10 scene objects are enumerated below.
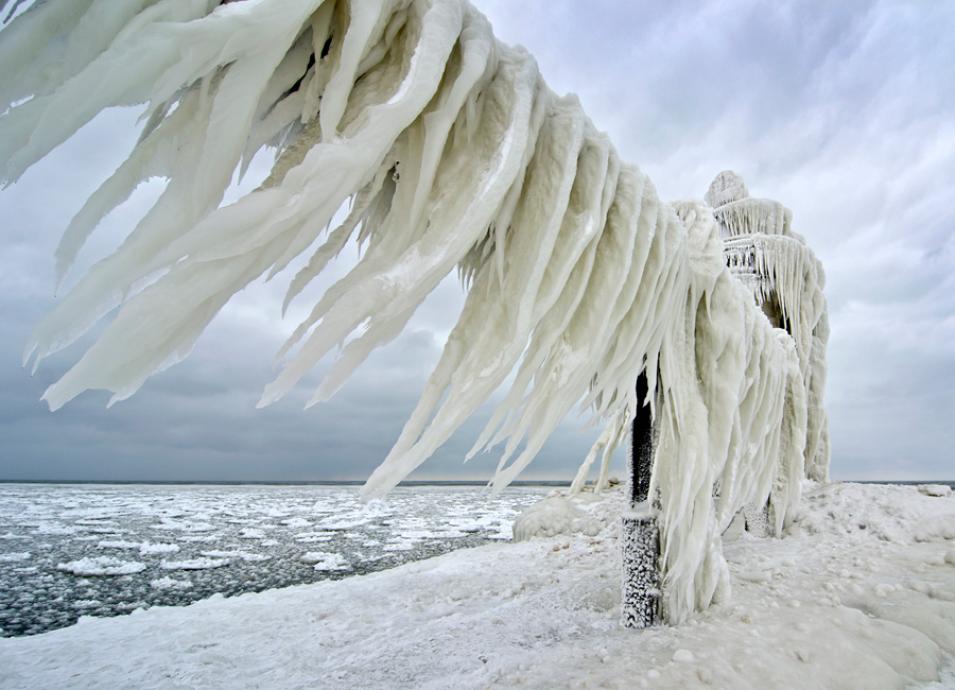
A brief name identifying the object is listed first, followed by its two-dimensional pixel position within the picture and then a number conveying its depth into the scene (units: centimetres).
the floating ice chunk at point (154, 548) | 742
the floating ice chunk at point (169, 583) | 524
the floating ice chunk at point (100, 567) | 592
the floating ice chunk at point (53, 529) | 943
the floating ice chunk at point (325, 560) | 637
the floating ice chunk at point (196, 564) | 627
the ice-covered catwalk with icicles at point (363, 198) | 83
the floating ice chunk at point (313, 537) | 881
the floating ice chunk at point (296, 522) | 1140
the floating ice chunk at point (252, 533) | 925
